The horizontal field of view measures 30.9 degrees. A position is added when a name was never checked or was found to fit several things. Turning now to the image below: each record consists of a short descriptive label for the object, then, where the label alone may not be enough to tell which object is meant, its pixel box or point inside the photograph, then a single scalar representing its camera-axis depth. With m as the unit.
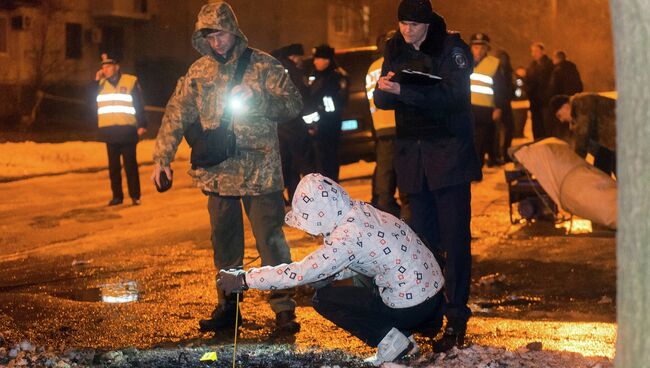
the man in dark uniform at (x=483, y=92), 14.49
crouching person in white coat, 5.76
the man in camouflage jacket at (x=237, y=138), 7.19
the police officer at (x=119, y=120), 13.74
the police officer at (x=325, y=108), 12.40
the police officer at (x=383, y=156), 10.60
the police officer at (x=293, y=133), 12.56
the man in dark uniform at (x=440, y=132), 6.52
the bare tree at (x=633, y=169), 3.90
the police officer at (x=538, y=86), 19.80
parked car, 15.70
